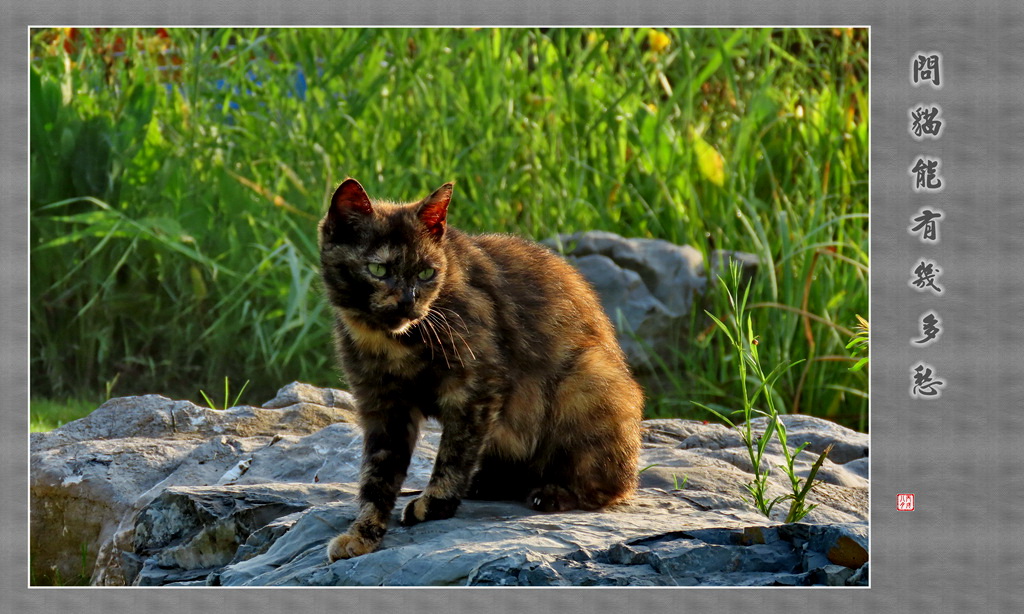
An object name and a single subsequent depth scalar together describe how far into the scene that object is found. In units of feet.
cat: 23.36
